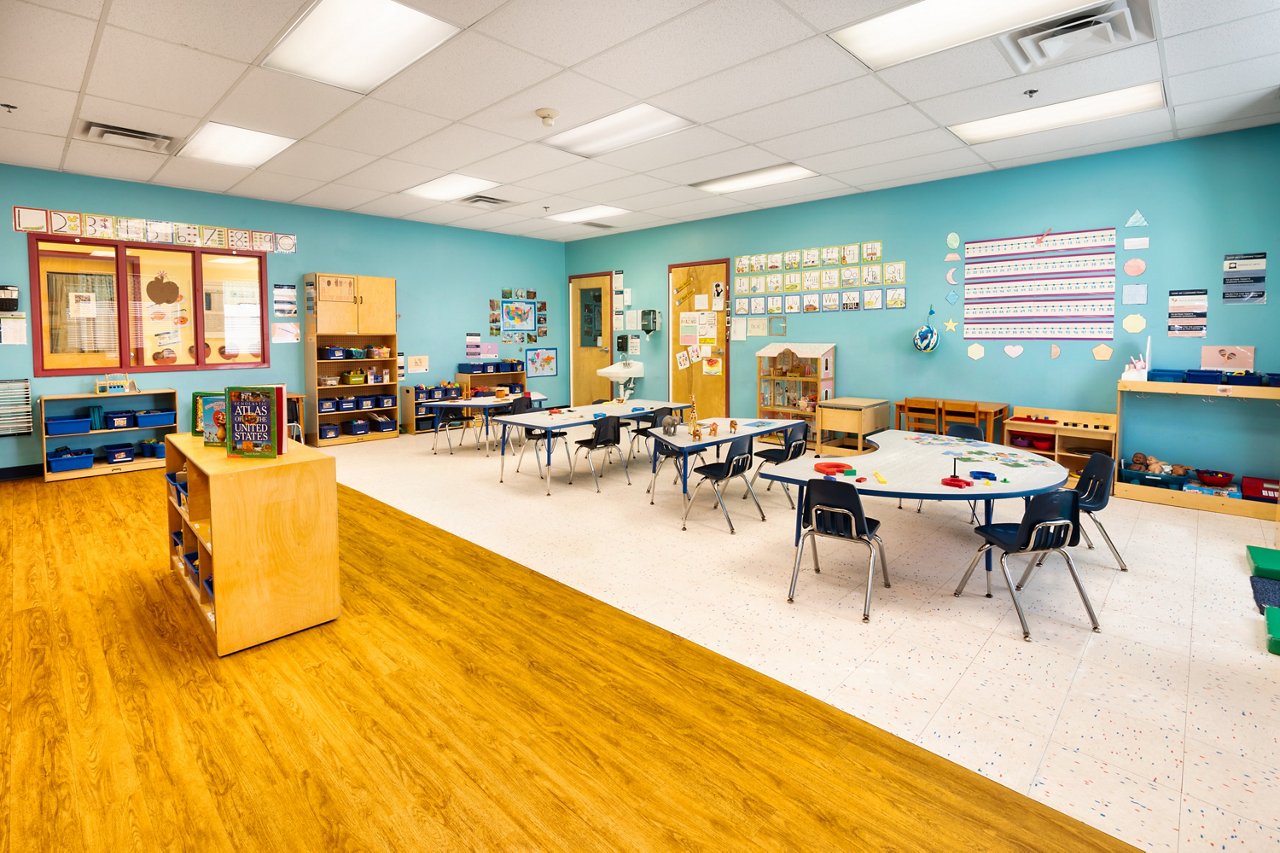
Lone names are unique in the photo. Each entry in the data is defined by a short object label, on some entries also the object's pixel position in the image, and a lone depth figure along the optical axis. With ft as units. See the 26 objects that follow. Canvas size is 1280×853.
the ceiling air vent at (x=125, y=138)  16.87
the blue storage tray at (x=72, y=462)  20.77
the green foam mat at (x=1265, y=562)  12.26
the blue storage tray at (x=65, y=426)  20.40
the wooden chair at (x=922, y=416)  21.95
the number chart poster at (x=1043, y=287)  19.42
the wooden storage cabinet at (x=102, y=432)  21.02
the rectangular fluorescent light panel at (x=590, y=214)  27.81
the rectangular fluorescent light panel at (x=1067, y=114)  15.01
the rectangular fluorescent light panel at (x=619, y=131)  16.16
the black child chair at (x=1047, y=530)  10.00
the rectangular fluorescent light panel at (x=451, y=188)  22.70
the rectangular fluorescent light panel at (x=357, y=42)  11.09
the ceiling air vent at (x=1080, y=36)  11.20
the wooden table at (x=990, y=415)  20.59
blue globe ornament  22.77
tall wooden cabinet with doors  26.73
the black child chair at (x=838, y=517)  10.61
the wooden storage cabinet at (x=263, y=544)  9.50
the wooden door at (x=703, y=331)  29.71
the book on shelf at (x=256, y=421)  10.25
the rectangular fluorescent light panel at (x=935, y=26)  11.05
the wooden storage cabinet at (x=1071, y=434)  18.84
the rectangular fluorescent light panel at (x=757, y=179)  21.45
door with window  34.94
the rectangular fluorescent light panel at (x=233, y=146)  17.30
